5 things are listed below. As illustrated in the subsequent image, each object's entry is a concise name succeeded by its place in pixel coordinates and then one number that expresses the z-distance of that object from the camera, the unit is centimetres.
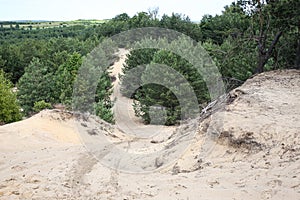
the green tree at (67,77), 2858
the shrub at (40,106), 2828
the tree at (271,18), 1251
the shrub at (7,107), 2603
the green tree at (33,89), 3303
